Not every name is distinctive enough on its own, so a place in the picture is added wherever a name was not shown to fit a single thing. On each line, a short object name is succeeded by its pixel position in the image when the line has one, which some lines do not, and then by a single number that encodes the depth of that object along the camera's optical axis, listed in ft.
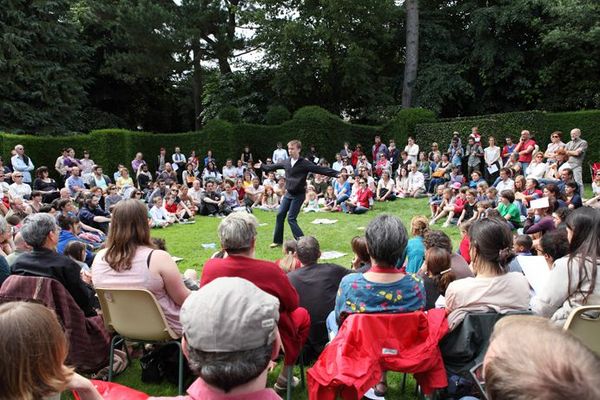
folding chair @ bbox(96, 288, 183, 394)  10.83
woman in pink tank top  11.50
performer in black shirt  27.89
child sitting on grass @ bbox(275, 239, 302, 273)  16.11
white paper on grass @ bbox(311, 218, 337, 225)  38.96
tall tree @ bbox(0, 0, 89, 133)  65.72
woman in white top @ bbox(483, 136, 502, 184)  48.71
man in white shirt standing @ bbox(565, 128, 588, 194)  36.86
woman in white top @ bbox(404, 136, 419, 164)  57.77
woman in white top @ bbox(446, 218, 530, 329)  9.98
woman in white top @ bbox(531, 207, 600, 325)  9.65
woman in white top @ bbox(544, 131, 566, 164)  39.19
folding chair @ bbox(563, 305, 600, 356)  8.63
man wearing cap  4.75
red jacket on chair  8.92
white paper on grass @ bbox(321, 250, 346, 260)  26.37
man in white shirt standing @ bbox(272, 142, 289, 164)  63.05
